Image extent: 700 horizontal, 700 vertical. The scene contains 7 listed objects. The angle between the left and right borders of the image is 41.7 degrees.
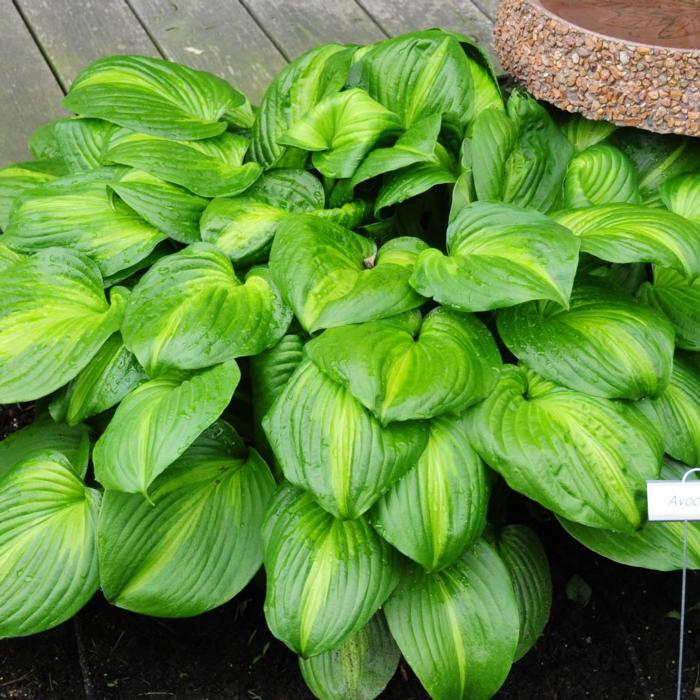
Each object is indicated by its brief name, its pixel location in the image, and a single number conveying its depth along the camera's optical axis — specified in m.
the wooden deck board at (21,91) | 2.31
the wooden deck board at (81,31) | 2.53
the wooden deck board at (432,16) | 2.66
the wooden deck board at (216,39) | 2.50
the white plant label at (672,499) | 1.18
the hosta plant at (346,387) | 1.38
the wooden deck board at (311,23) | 2.61
